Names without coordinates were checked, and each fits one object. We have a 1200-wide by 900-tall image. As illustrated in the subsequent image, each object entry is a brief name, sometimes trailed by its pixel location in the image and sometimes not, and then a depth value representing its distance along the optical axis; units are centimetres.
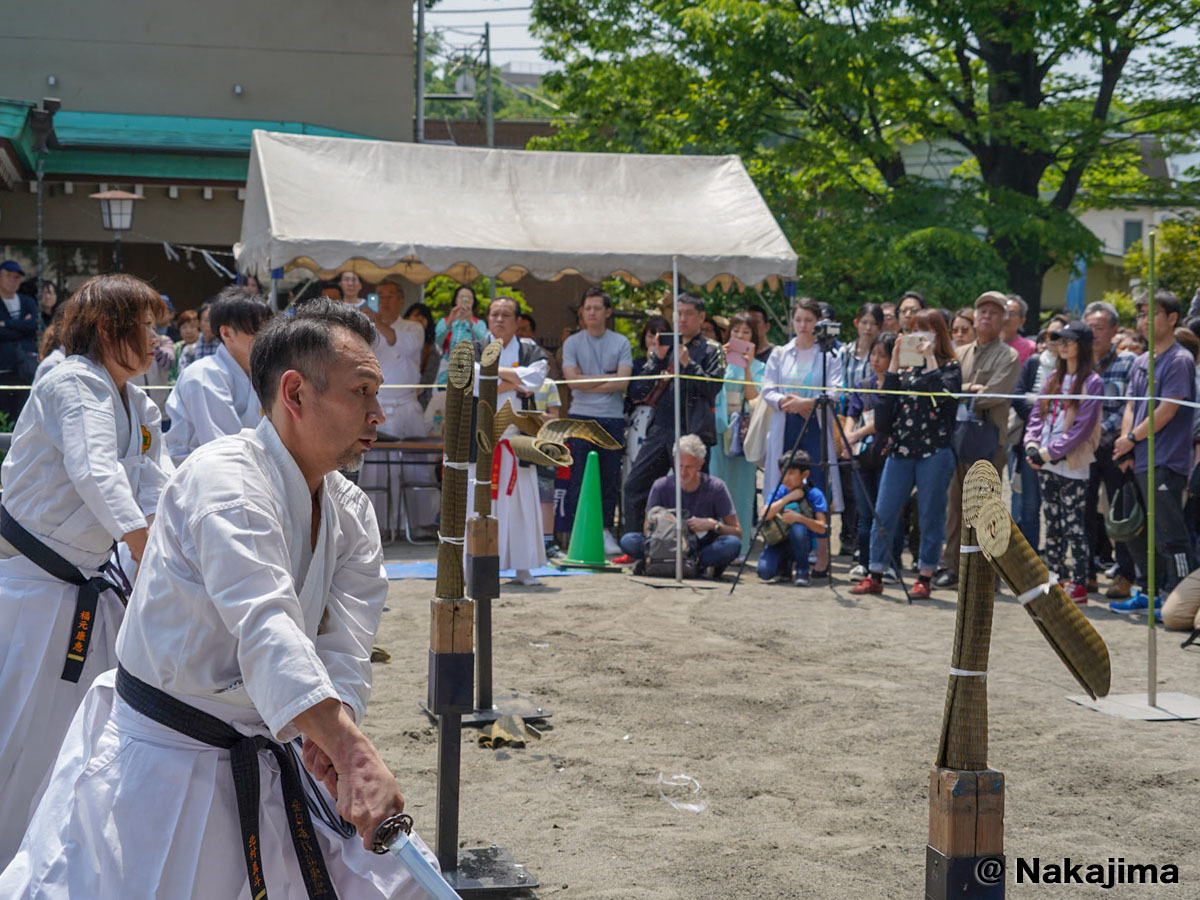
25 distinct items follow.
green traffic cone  1020
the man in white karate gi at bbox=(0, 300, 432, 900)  214
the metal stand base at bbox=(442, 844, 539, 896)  403
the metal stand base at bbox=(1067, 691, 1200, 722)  602
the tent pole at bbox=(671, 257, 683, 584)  947
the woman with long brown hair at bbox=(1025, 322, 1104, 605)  838
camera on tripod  899
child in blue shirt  938
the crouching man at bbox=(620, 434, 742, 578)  963
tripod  890
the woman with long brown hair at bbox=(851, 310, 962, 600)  875
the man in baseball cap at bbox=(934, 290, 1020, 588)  880
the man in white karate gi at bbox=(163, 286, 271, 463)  521
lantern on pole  1473
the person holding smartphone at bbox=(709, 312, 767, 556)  1051
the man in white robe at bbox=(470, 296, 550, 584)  934
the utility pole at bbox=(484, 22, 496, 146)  3358
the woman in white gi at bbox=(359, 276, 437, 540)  1138
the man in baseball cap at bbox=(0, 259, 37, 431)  1162
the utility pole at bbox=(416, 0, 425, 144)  2419
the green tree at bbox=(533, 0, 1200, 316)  1773
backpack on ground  968
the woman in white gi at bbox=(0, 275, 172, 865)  363
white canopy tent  1070
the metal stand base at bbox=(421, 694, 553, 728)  577
